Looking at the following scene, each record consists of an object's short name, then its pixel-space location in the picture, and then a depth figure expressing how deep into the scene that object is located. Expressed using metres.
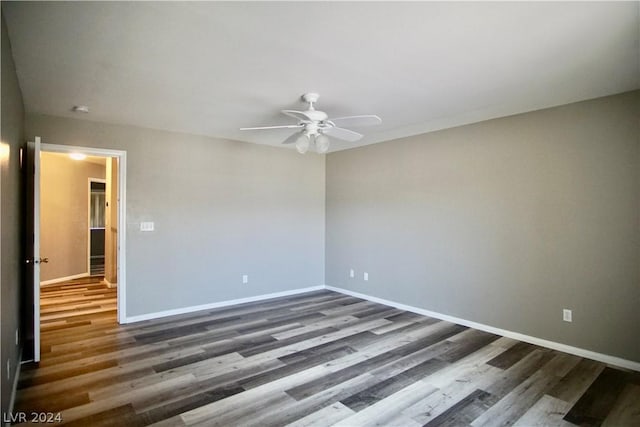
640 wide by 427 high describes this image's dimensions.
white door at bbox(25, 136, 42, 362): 3.21
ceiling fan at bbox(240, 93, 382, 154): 3.05
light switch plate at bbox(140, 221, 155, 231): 4.54
